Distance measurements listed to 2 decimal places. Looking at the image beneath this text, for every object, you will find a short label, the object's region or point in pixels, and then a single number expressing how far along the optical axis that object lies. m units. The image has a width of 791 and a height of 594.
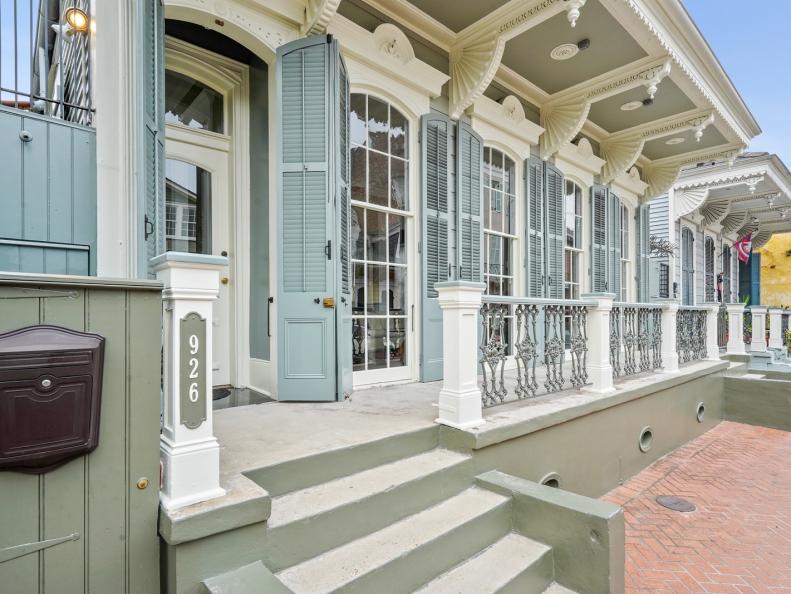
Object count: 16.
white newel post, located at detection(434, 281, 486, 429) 2.65
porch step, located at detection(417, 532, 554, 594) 1.93
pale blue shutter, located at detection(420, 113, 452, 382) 4.38
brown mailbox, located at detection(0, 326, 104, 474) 1.26
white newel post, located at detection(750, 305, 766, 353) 7.80
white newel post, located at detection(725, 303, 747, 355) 7.31
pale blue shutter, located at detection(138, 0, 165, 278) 2.34
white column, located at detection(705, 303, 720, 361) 6.30
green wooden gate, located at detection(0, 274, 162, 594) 1.32
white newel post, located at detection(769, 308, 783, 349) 8.24
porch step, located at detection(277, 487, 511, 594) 1.68
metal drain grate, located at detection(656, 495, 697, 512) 3.34
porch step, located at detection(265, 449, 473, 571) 1.73
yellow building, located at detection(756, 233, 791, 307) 16.20
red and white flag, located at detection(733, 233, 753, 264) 11.66
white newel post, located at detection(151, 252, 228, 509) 1.58
